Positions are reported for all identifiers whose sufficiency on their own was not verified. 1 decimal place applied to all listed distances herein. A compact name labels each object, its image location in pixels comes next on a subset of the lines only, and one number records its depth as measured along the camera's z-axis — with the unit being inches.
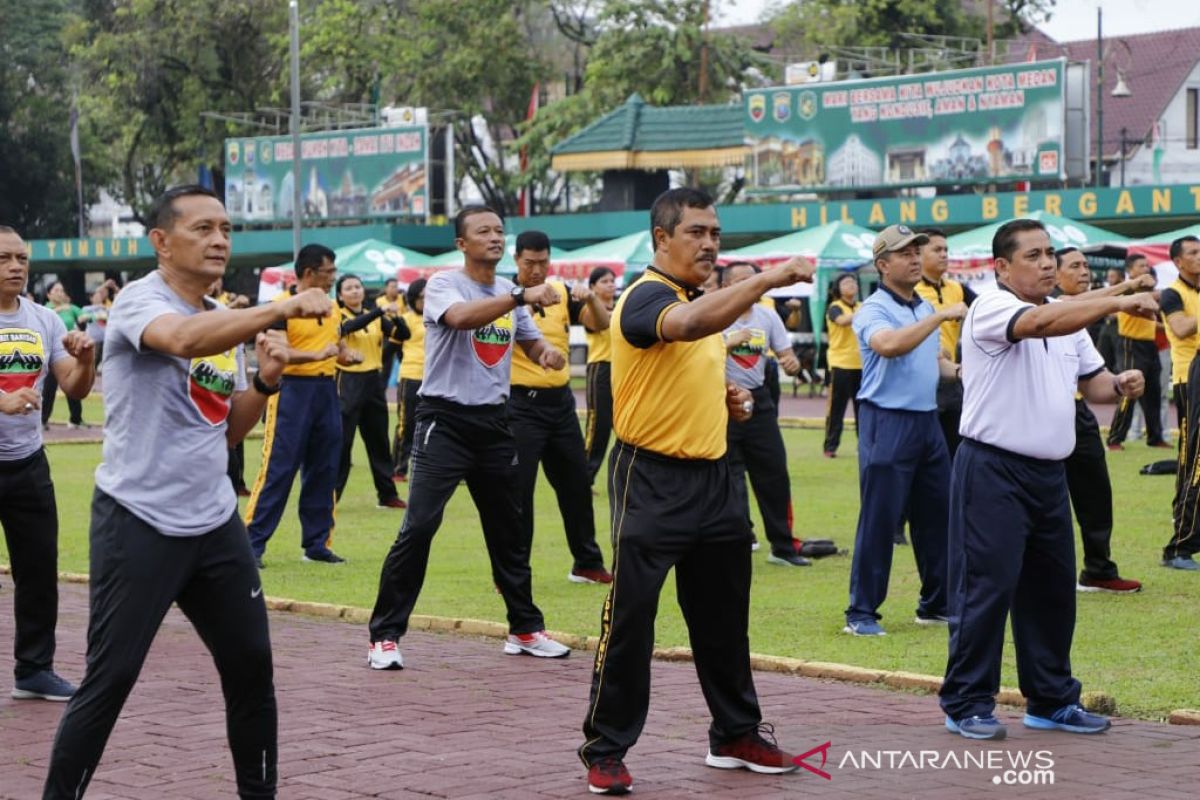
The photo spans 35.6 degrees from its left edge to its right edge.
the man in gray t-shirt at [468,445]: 348.5
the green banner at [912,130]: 1518.2
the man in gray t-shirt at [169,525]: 217.2
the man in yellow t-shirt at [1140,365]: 767.1
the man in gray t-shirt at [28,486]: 321.1
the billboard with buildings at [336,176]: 1973.4
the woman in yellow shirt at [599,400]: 625.3
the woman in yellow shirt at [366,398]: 631.8
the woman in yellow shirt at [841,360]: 747.4
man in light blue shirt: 372.5
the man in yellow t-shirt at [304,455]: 494.6
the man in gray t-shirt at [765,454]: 489.4
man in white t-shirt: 281.7
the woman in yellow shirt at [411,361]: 682.2
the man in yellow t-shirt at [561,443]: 441.7
